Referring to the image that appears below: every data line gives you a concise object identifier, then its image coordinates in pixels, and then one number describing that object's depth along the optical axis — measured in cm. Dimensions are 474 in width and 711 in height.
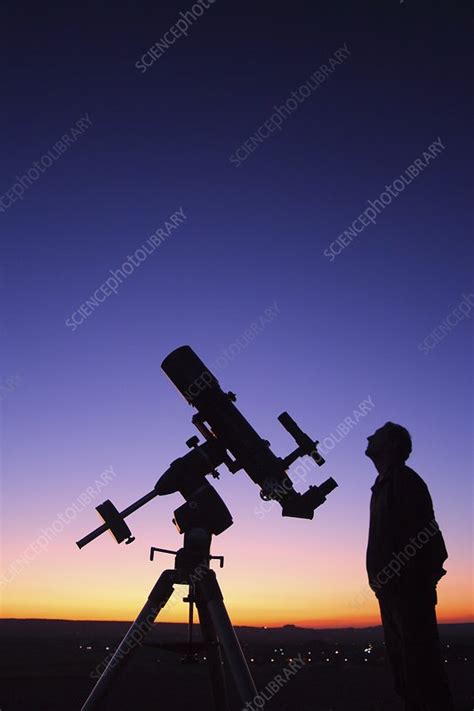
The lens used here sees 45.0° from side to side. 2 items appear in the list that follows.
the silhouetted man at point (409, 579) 359
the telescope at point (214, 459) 452
